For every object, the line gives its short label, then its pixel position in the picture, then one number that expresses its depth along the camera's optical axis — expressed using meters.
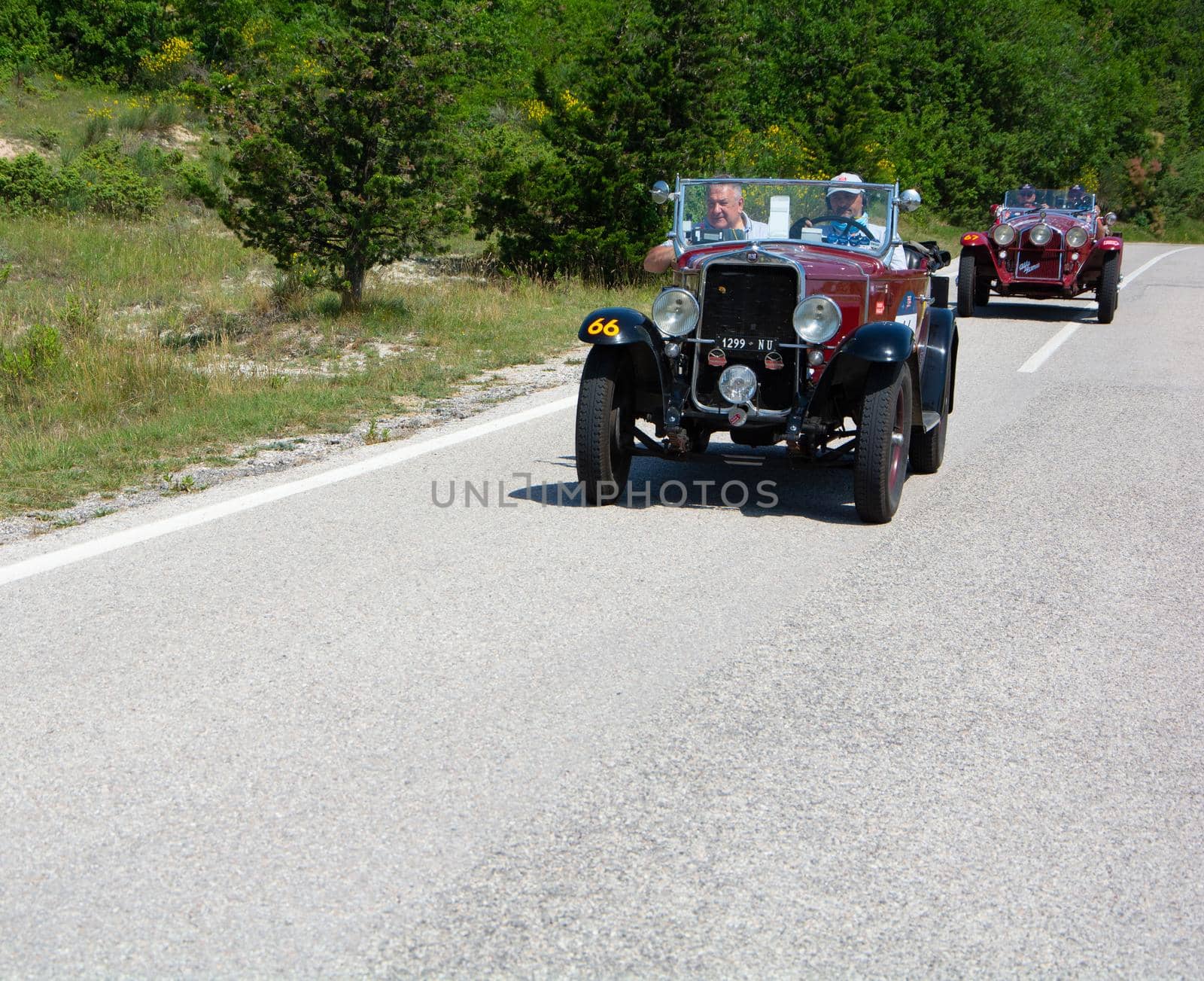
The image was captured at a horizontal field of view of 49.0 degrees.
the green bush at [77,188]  21.47
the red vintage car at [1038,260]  17.31
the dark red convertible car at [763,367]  6.60
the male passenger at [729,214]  7.77
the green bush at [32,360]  10.21
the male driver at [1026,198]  18.98
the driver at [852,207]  7.80
